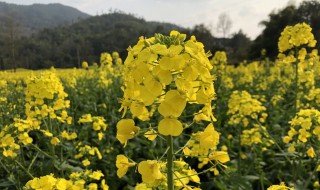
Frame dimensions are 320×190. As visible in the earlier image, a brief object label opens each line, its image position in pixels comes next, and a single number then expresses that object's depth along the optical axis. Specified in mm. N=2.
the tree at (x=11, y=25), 37406
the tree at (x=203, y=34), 35312
